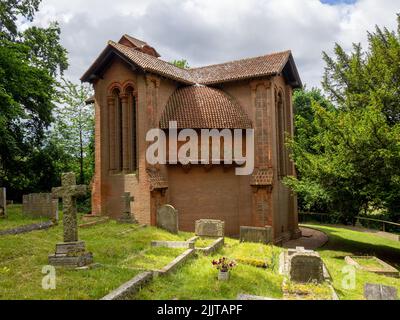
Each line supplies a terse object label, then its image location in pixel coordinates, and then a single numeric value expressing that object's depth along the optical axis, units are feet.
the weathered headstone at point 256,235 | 52.37
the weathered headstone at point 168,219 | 54.24
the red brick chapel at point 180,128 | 62.13
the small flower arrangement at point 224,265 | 31.30
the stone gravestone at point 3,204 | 58.08
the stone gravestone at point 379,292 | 22.17
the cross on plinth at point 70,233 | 30.60
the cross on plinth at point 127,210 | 57.51
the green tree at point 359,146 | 52.17
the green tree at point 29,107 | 81.46
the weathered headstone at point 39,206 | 58.44
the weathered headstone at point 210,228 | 51.80
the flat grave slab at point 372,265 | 45.34
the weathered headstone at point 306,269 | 32.27
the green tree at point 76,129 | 107.96
